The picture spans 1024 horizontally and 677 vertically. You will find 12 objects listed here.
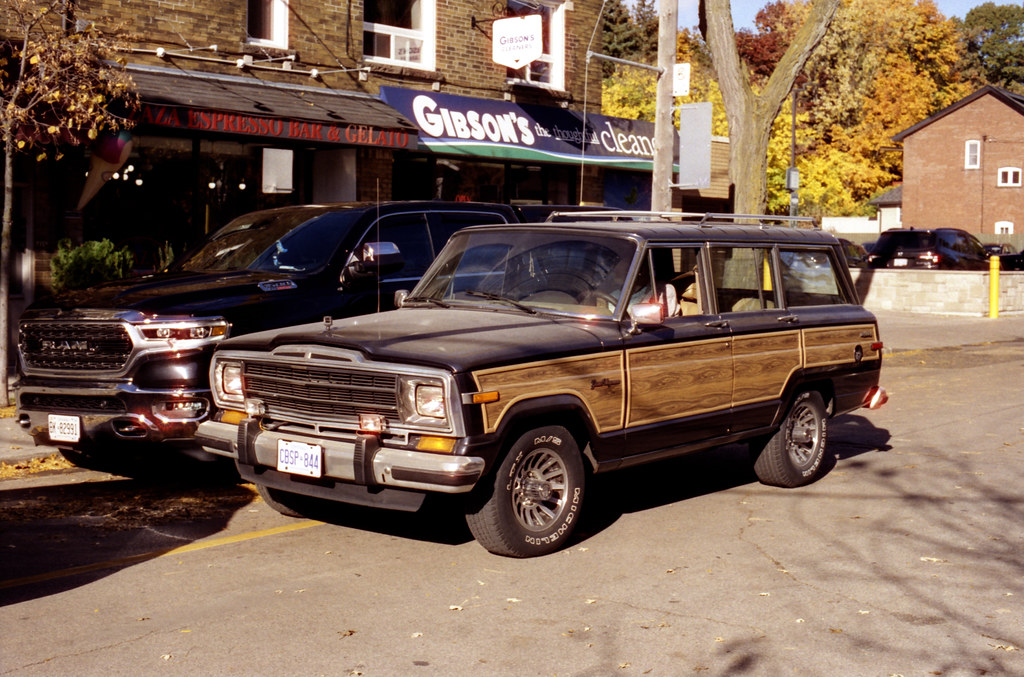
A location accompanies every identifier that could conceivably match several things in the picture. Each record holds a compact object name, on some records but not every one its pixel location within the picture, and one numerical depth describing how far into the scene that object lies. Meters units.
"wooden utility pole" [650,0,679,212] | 16.05
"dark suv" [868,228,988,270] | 34.06
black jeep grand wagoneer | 6.27
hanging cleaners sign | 19.39
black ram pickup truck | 8.02
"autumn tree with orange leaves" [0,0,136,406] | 11.34
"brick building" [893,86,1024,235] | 61.38
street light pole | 36.19
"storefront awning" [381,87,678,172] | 18.91
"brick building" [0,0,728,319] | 14.90
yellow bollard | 25.69
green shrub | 13.30
